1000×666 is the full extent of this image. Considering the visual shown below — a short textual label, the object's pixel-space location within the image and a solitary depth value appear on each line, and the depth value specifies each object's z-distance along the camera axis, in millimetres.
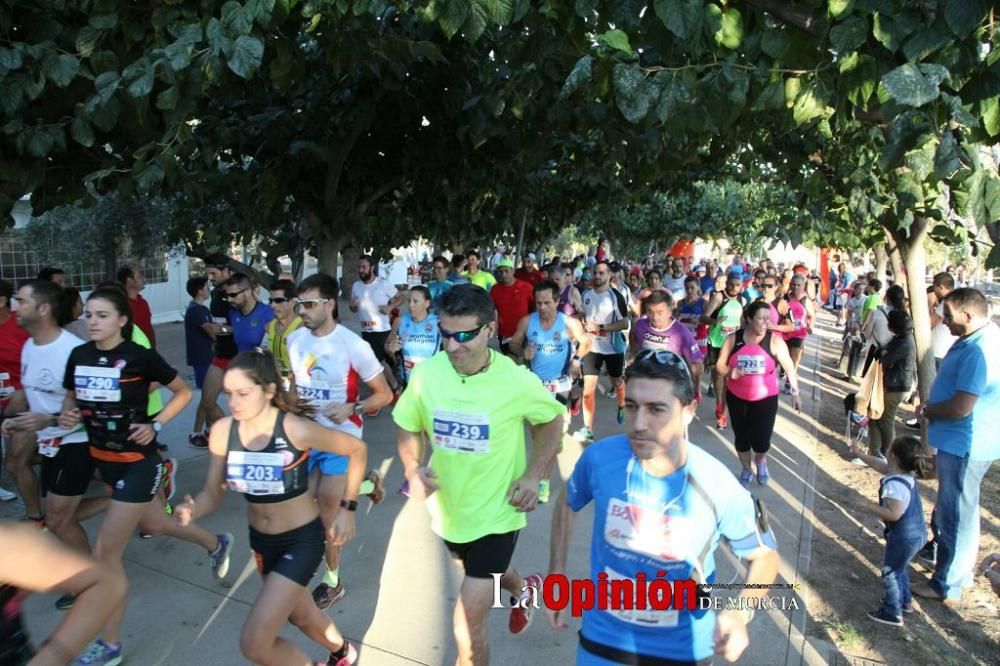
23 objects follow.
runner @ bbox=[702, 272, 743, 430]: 9258
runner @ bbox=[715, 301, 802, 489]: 6184
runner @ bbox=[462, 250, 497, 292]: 11106
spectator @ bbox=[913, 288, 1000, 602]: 4273
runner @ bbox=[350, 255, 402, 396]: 9031
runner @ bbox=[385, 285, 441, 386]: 7086
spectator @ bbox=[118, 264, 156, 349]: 7212
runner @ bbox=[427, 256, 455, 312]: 10859
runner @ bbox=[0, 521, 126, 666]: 2010
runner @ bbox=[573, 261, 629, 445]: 7703
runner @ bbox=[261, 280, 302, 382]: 5668
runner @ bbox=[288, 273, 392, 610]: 4266
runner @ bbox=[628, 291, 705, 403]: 6836
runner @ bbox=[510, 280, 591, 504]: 6668
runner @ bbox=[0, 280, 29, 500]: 5355
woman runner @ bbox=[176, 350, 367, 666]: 3145
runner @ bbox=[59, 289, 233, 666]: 3830
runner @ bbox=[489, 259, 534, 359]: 9719
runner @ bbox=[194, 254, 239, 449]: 6777
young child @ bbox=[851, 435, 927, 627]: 4152
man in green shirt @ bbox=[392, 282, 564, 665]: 3254
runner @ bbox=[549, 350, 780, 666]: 2348
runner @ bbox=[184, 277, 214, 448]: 7289
